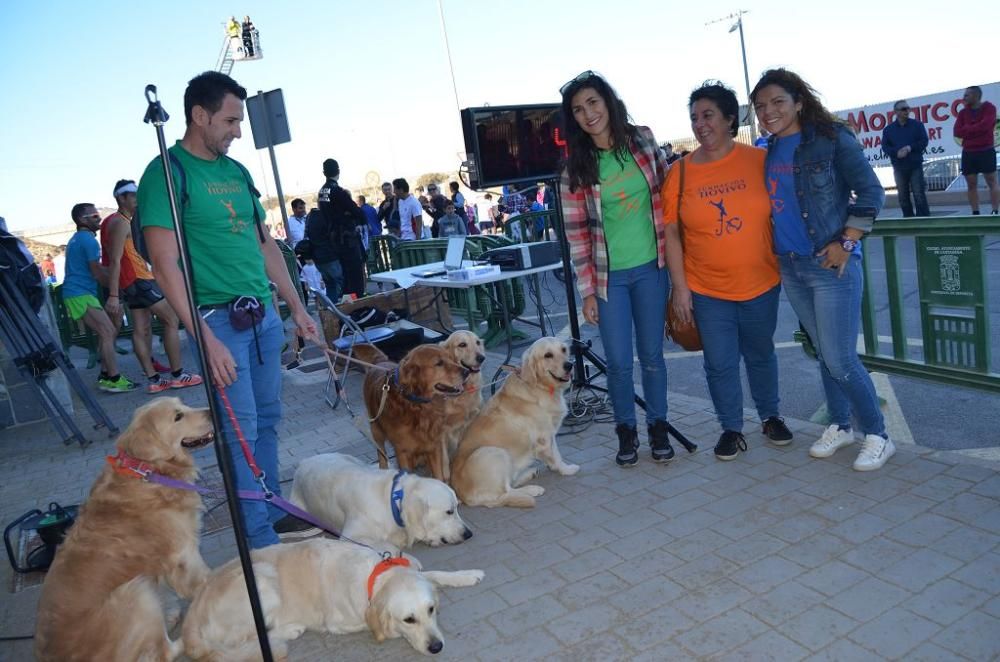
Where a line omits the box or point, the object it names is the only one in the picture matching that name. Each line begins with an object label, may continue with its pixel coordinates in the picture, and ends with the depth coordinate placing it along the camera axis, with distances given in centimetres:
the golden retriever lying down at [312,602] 272
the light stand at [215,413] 198
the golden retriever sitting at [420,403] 414
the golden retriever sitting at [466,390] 436
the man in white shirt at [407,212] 1476
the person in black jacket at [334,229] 1027
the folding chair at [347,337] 630
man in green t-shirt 304
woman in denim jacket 348
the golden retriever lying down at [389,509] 345
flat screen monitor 561
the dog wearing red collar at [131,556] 256
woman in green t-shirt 398
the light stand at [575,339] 525
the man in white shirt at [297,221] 1684
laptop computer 709
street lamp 3801
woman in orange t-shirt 377
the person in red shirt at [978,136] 1171
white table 628
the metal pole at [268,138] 910
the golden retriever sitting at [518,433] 407
